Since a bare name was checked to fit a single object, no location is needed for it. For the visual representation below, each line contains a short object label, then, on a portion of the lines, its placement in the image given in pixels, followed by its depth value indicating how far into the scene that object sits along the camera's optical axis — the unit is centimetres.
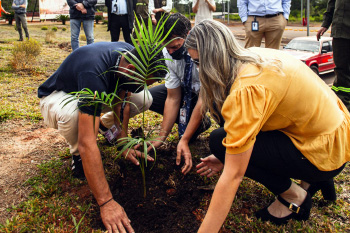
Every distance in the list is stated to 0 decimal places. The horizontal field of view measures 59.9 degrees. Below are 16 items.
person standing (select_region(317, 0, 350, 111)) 323
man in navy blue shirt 181
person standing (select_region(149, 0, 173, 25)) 502
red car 629
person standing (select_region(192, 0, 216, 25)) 512
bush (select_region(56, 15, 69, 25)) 2413
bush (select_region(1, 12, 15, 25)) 1995
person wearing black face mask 233
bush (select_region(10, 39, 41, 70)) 581
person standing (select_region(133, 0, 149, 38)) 515
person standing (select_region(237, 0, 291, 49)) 414
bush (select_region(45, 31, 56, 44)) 1077
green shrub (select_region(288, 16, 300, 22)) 3244
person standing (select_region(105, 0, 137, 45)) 509
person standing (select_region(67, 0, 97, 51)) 529
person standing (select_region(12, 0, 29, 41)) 948
